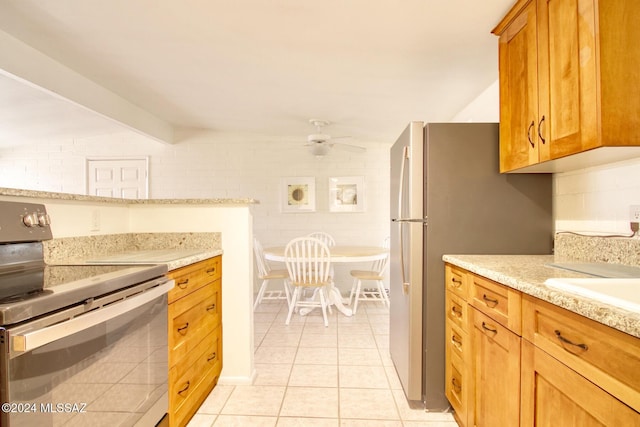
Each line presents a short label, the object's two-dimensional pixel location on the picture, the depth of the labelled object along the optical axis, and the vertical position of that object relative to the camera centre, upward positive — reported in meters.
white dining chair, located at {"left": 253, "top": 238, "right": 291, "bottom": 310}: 3.42 -0.68
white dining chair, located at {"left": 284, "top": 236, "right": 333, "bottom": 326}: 2.98 -0.57
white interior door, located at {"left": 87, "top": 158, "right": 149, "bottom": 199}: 4.31 +0.54
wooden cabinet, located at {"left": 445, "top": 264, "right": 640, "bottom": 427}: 0.68 -0.45
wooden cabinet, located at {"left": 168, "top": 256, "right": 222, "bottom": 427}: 1.42 -0.65
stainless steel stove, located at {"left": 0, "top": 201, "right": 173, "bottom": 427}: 0.72 -0.36
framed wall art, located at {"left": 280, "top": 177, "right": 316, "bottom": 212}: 4.35 +0.29
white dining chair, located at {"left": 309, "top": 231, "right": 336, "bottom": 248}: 4.13 -0.31
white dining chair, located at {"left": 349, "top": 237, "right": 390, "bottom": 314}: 3.29 -0.68
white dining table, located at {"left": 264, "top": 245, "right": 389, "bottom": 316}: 3.06 -0.42
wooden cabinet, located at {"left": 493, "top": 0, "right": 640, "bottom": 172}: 1.02 +0.51
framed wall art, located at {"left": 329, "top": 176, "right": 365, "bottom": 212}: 4.35 +0.29
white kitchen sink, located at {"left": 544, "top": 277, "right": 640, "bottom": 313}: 0.90 -0.22
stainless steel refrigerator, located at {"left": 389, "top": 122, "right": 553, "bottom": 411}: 1.65 -0.02
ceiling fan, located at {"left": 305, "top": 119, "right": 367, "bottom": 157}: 3.24 +0.80
